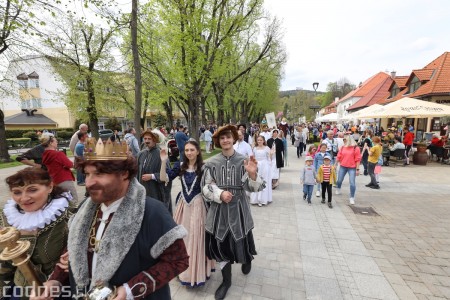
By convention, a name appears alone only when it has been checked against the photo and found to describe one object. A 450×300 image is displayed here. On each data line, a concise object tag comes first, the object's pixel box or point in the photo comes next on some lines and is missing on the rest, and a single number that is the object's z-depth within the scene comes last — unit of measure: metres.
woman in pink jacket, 6.68
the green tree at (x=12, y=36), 6.08
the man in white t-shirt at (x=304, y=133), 16.01
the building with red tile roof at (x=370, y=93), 34.19
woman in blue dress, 3.23
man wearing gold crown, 1.39
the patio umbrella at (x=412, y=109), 10.91
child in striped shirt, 6.53
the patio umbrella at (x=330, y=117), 24.98
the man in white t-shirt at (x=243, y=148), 6.77
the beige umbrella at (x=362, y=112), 13.84
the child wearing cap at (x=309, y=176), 6.74
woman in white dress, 6.71
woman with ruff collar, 1.90
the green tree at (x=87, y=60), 15.59
